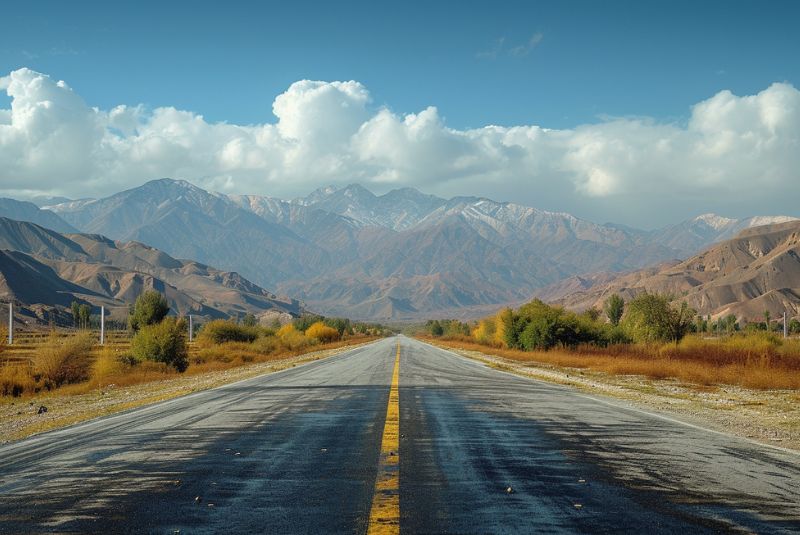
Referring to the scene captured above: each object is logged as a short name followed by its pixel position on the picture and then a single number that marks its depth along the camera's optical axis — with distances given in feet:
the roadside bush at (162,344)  123.65
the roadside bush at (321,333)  338.54
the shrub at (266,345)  214.28
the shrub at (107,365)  103.09
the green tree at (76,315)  418.53
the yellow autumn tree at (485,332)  321.89
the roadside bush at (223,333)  225.76
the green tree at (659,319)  148.56
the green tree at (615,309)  329.52
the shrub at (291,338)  264.64
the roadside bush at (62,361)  92.68
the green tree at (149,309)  196.54
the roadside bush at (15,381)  83.66
